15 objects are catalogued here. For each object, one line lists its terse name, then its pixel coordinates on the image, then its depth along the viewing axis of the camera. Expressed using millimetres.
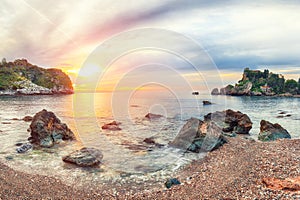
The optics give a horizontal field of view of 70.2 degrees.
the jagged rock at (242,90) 138125
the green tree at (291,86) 129625
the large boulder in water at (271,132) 19992
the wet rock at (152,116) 39619
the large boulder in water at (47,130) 18906
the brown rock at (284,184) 7754
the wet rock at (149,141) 20328
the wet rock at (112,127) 27709
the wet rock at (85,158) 13651
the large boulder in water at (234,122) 24261
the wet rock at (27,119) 32966
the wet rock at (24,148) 16606
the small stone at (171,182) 10509
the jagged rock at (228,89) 149850
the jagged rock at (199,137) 16438
